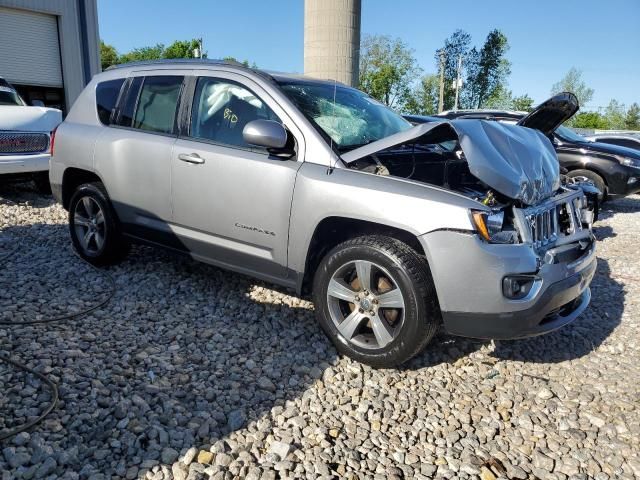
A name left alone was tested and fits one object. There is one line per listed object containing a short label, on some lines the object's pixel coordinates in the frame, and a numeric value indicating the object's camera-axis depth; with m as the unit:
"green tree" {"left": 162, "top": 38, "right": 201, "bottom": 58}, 64.31
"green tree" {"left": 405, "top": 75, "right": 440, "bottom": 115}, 53.84
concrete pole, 10.69
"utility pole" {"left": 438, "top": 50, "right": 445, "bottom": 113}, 45.88
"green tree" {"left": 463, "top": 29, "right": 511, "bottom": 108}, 49.22
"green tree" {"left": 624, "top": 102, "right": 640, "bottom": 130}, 62.06
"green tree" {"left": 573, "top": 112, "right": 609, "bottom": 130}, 61.62
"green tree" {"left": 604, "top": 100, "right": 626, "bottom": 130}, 64.06
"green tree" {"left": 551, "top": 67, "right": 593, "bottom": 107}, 63.81
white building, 17.61
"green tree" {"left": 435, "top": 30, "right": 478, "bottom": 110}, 51.03
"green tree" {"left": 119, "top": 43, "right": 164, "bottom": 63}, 71.19
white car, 7.26
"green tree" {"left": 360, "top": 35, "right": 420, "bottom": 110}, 52.00
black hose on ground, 2.48
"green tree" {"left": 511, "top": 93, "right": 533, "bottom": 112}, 47.22
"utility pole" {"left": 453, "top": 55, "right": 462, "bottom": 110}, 48.17
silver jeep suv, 2.89
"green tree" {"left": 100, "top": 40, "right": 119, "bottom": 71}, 70.93
